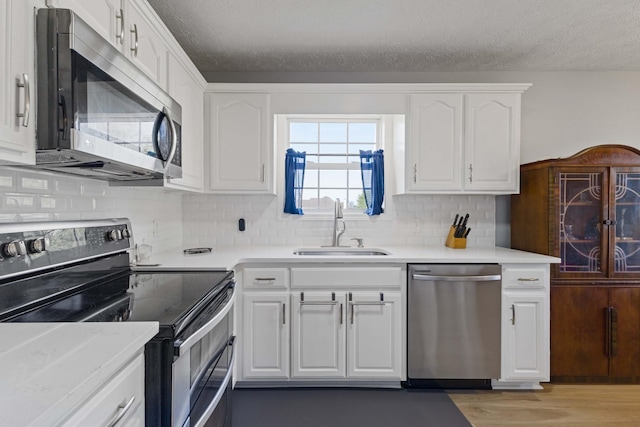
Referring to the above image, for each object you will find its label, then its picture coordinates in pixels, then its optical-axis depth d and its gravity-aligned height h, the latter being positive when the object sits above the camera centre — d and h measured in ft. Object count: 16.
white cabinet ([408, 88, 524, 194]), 8.63 +1.84
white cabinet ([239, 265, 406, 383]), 7.54 -2.40
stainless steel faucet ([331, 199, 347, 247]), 9.45 -0.32
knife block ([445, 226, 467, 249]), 9.18 -0.75
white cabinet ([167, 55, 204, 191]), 6.65 +2.01
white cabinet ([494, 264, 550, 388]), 7.57 -2.41
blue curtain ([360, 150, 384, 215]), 9.73 +0.99
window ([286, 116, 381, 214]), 10.14 +1.78
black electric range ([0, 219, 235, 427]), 3.35 -1.10
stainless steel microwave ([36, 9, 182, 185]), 3.29 +1.18
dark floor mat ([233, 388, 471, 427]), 6.59 -4.00
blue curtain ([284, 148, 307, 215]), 9.71 +0.93
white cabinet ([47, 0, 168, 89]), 4.04 +2.50
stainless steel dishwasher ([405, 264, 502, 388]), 7.49 -2.35
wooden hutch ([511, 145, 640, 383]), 7.97 -1.22
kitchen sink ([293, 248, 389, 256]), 9.18 -1.02
